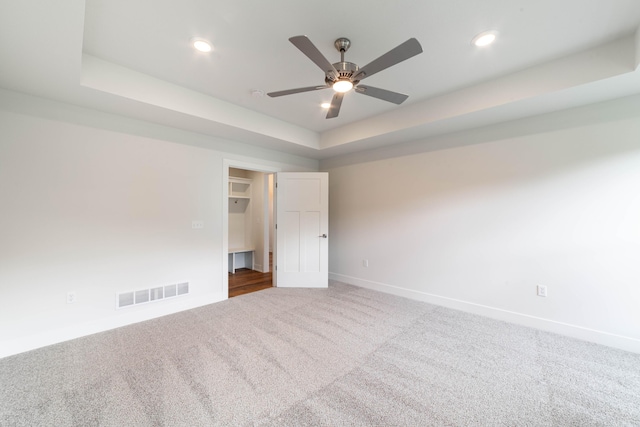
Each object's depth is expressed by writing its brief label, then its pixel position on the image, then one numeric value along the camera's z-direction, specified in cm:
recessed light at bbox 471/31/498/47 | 197
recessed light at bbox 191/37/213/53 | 207
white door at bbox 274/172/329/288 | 456
